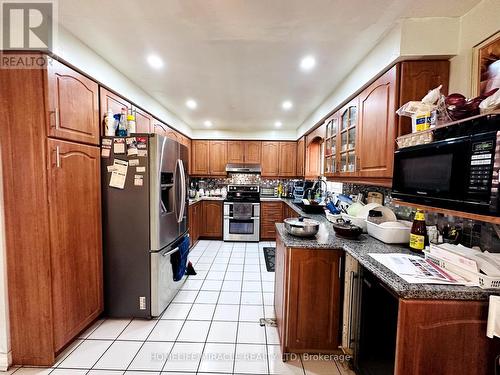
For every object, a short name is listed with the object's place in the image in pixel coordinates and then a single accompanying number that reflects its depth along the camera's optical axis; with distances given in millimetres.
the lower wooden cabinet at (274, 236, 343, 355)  1653
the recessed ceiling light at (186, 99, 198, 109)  3239
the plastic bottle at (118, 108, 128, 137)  2186
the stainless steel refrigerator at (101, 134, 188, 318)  2104
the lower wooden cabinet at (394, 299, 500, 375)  992
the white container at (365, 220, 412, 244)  1661
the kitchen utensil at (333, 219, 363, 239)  1783
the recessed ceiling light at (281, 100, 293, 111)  3213
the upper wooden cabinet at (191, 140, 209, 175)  5125
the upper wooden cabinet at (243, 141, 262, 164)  5109
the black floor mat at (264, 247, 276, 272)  3465
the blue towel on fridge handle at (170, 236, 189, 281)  2482
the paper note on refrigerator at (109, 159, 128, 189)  2104
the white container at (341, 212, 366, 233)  2031
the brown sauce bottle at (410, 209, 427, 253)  1482
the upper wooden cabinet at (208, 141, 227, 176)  5117
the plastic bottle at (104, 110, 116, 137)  2123
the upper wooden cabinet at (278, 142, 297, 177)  5078
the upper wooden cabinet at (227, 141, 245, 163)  5109
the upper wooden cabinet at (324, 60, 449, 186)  1588
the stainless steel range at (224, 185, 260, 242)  4707
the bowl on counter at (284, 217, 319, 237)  1787
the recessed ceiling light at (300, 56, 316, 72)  2021
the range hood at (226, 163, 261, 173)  4957
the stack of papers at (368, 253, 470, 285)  1069
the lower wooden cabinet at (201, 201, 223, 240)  4855
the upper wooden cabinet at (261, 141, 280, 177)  5094
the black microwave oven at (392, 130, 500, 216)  869
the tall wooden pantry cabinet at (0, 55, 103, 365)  1524
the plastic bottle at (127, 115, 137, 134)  2318
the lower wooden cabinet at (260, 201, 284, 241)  4824
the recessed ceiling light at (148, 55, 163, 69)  2039
